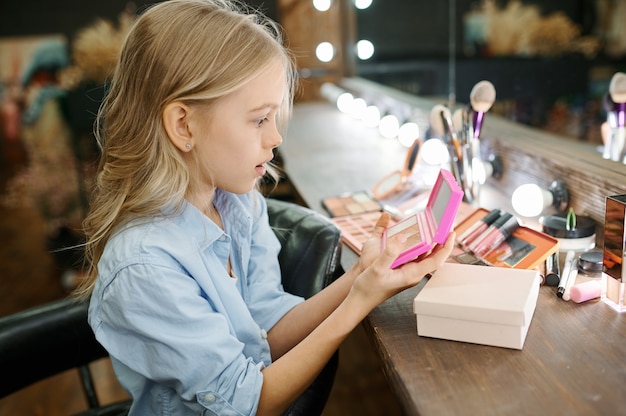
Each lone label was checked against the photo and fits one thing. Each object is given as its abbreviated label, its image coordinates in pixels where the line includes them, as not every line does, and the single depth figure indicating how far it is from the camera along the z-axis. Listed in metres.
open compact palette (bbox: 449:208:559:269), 1.01
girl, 0.86
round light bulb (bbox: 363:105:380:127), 2.71
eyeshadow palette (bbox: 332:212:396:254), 1.28
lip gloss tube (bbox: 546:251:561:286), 0.99
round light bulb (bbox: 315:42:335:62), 3.53
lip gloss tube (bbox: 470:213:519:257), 1.10
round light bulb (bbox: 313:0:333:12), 3.21
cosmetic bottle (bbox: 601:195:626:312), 0.87
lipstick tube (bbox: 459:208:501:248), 1.14
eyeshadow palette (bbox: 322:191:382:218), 1.50
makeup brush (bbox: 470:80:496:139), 1.29
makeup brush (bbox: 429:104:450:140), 1.42
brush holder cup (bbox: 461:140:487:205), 1.35
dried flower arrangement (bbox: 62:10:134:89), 3.59
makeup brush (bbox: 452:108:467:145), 1.35
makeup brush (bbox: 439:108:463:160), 1.35
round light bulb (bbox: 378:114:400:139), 2.41
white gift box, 0.80
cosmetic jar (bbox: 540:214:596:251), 1.12
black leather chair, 1.07
